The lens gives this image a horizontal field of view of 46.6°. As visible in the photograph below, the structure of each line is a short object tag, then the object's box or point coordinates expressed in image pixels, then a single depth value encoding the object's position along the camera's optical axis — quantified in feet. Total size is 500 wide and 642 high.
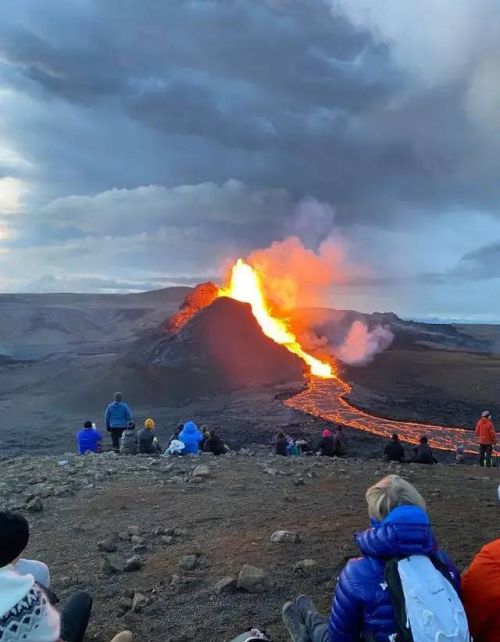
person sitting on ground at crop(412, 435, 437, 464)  52.75
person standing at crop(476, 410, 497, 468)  54.75
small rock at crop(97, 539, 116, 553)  24.22
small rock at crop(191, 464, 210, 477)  36.17
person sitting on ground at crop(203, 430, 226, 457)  51.01
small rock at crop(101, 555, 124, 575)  21.75
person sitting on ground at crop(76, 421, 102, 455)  51.16
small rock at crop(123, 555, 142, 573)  21.84
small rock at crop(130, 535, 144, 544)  24.96
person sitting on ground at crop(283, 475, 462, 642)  10.62
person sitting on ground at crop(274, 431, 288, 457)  55.67
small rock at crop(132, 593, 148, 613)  18.74
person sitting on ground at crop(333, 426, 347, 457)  57.11
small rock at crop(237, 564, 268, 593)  19.42
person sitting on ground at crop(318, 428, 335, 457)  56.90
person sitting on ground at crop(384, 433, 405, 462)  52.70
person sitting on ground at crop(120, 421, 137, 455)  48.88
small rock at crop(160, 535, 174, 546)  24.89
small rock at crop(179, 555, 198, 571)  21.70
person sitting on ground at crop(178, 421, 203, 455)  47.88
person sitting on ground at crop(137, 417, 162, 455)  49.19
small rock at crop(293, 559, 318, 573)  20.98
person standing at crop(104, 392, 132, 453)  53.16
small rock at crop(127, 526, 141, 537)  25.88
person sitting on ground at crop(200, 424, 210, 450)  52.71
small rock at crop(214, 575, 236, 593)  19.51
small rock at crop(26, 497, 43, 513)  29.71
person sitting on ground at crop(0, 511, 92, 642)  9.34
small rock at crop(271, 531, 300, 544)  23.88
